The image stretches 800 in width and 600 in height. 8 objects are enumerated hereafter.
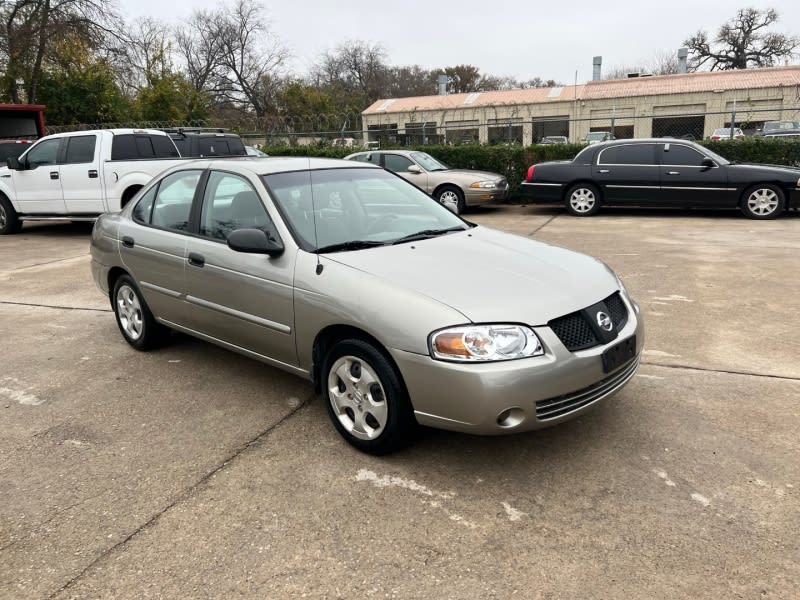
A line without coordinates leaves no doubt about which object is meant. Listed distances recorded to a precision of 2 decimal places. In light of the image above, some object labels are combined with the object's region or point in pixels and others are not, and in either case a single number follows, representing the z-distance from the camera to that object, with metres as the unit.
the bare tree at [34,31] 25.38
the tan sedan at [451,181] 13.05
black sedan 11.25
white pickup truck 10.28
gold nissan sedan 2.85
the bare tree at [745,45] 49.57
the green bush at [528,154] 13.14
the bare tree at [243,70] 51.94
